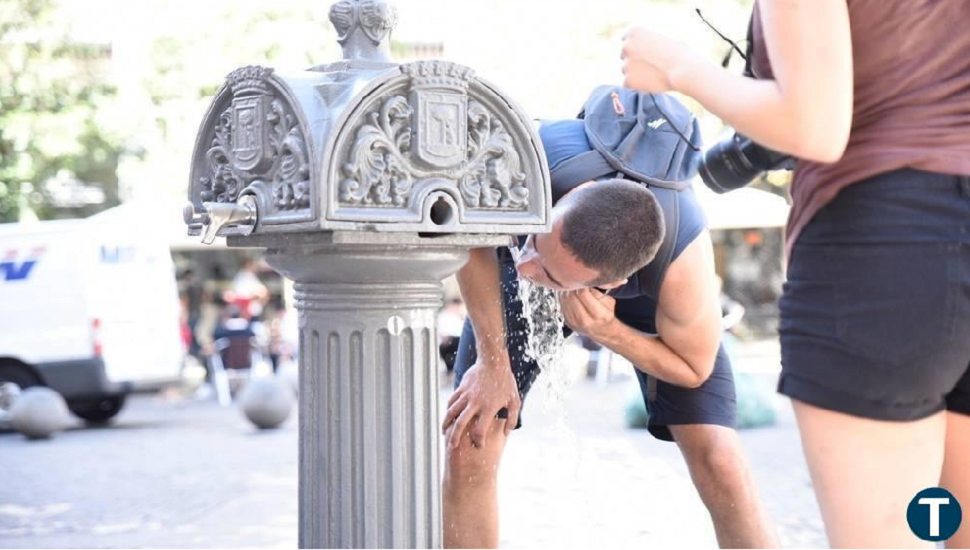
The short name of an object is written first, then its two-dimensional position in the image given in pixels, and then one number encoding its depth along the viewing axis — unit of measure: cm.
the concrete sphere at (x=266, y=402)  1190
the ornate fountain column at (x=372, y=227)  250
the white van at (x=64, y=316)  1316
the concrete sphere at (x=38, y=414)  1169
